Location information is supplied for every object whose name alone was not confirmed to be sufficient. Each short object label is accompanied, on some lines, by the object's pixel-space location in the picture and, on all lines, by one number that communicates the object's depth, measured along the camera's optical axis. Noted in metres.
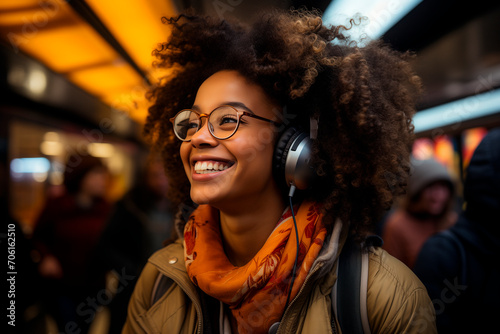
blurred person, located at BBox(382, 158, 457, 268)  2.51
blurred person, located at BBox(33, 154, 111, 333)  2.70
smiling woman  1.07
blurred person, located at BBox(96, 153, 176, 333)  2.32
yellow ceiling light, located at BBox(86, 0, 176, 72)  2.21
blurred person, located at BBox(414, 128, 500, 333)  1.38
